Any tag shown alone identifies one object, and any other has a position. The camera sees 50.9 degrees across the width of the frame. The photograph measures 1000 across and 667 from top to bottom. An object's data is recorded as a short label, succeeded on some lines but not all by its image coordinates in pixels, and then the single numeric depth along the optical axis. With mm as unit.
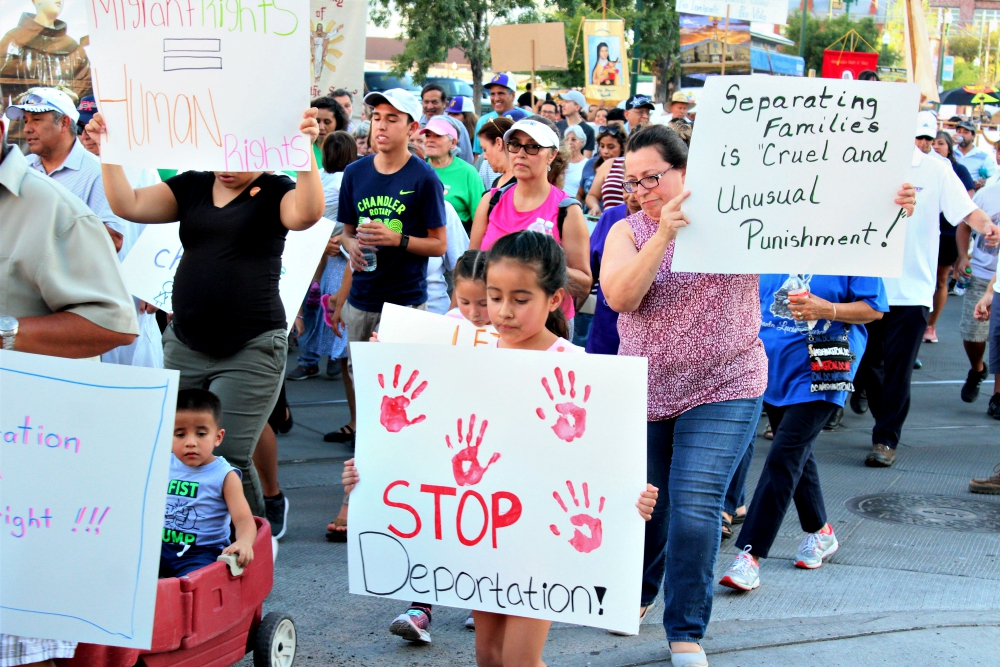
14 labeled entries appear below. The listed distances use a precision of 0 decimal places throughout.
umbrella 27656
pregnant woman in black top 4070
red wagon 2879
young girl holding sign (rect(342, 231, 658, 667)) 3166
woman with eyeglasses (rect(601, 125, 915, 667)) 3553
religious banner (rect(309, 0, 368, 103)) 9383
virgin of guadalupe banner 15672
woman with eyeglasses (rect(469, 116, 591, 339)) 4855
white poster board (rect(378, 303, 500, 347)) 3611
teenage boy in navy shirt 5246
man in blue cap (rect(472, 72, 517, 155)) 11148
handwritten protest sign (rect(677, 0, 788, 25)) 12979
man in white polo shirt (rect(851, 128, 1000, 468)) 6840
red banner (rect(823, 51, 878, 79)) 13906
